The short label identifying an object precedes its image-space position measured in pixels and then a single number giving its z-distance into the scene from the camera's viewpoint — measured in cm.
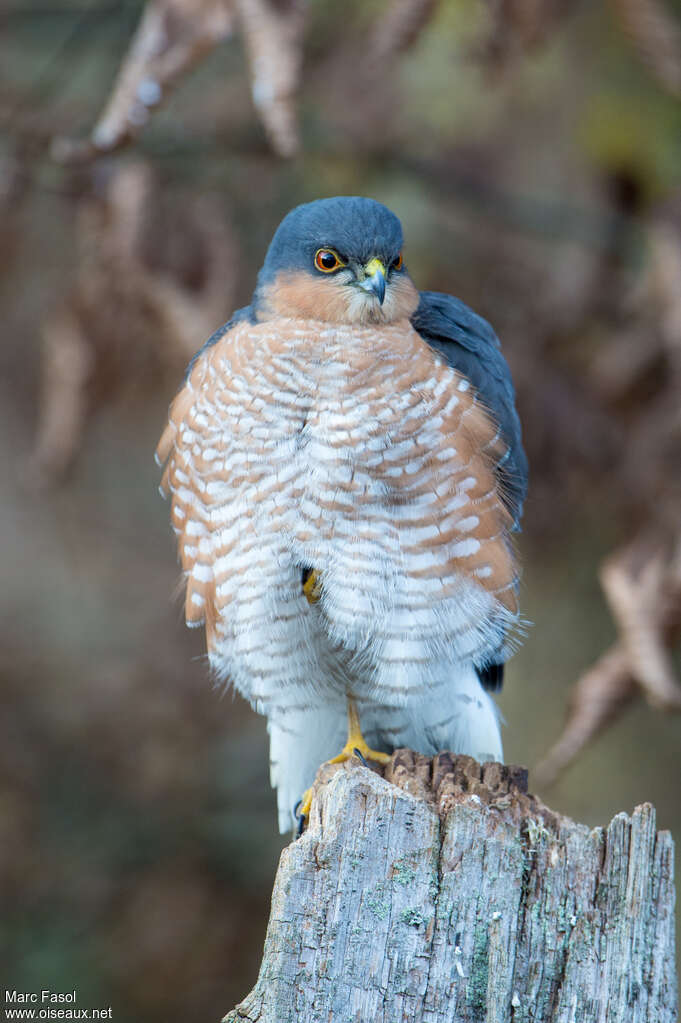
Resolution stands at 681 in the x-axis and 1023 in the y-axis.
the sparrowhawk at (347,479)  596
